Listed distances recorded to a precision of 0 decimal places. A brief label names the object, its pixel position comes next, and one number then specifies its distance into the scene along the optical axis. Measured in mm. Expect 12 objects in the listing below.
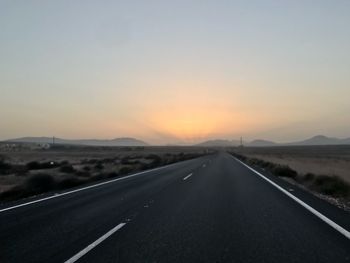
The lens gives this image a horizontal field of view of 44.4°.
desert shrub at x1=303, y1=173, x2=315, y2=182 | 21834
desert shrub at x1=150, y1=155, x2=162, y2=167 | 42812
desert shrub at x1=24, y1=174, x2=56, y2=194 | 18903
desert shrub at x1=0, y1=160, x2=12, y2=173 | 40153
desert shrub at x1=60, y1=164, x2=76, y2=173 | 36547
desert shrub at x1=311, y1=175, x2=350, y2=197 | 15961
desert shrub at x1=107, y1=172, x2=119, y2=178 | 27242
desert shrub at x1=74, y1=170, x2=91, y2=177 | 31025
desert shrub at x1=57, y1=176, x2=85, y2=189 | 20847
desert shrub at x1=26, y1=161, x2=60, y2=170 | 45388
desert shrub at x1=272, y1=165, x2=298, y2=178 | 26766
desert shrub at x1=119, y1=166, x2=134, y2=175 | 31947
